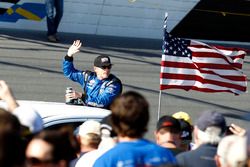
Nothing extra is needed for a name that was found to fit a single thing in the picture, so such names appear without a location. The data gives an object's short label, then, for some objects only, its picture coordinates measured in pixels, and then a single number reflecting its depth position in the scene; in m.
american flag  19.90
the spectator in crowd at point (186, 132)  13.84
